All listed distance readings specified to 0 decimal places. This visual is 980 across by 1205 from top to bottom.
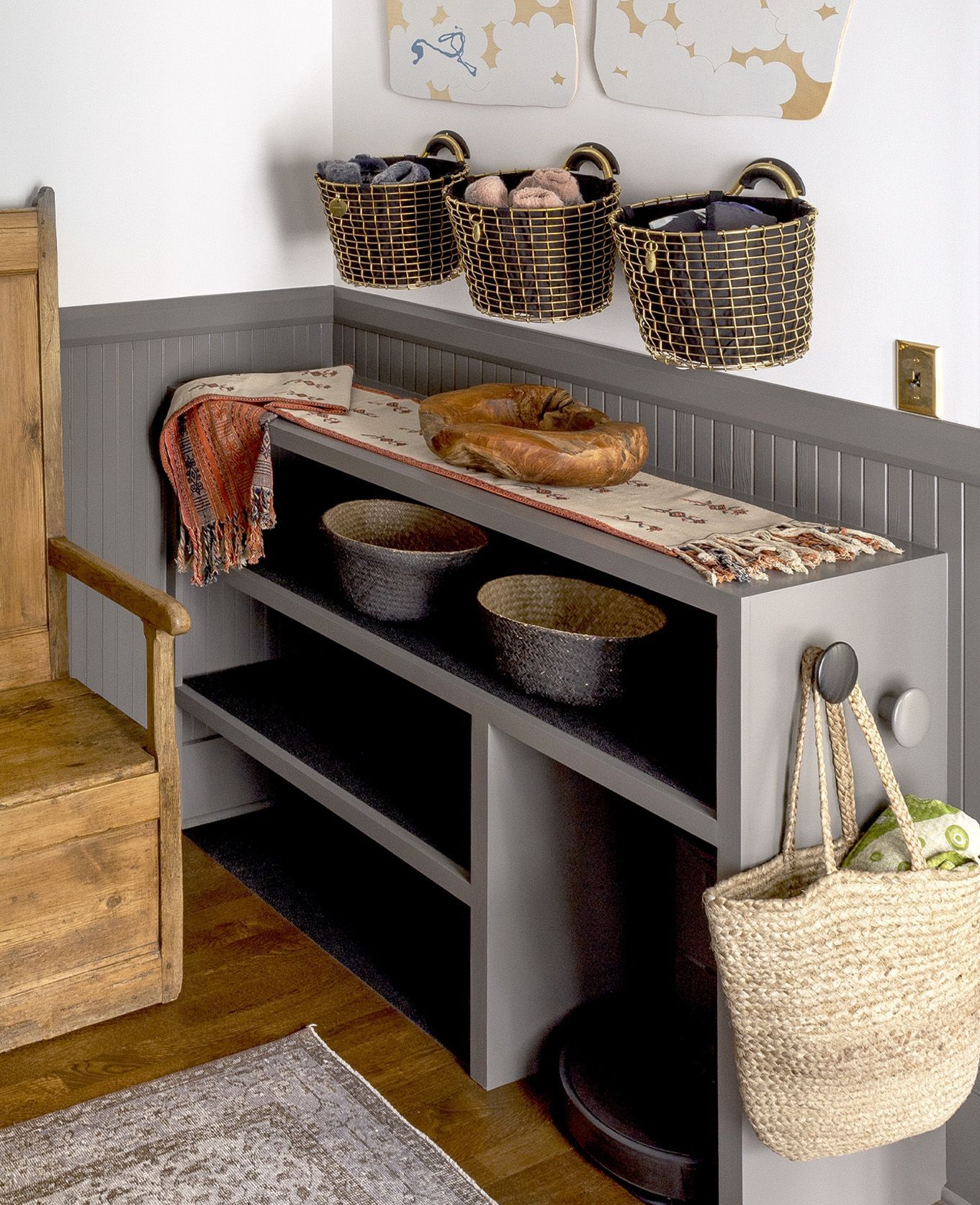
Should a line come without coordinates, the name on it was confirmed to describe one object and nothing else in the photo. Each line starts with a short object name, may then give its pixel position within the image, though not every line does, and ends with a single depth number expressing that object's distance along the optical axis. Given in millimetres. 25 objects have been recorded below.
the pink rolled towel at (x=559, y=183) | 2092
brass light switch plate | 1781
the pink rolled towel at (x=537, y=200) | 2043
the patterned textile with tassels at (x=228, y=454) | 2502
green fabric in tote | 1669
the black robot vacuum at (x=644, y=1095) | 1933
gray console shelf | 1669
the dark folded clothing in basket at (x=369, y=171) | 2363
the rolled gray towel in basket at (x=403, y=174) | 2361
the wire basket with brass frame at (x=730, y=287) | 1760
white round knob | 1736
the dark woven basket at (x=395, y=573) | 2277
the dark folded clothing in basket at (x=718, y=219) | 1784
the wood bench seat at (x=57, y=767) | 2146
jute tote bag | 1597
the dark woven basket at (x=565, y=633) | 1949
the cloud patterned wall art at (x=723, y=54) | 1848
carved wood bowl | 1985
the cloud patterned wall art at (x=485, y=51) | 2246
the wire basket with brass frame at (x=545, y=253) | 2051
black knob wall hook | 1625
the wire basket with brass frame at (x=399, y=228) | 2365
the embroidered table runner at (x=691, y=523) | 1704
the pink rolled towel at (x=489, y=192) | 2105
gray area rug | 1921
